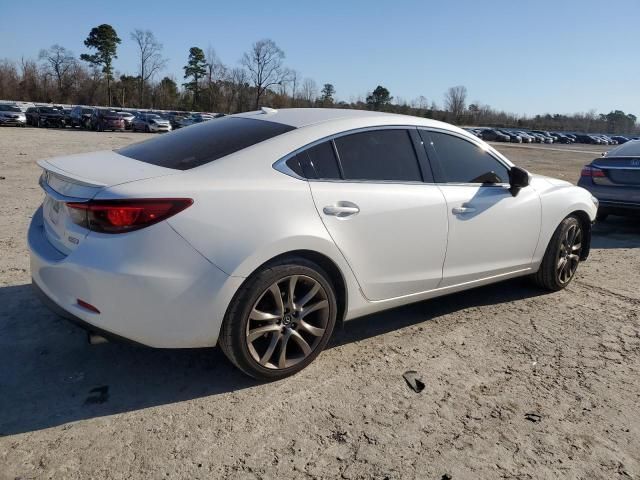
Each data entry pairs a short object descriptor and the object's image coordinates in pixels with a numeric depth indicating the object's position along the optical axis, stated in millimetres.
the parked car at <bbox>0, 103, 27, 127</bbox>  35375
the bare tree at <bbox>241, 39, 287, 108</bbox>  96938
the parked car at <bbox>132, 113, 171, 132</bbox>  39031
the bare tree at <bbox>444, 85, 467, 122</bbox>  131000
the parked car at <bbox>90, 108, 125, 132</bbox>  36625
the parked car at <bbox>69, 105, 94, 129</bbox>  38094
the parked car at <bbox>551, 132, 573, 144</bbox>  78188
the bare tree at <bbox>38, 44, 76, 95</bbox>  80688
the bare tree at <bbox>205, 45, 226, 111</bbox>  86875
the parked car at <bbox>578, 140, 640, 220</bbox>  7414
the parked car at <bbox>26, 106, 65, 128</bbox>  38188
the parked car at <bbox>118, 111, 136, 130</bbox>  38300
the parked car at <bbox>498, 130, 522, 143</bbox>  67256
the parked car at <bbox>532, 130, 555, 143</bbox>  73938
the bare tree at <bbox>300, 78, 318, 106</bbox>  104269
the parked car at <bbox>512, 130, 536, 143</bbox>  68938
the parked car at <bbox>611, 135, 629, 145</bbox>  82994
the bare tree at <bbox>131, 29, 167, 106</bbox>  86625
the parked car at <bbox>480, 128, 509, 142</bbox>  67125
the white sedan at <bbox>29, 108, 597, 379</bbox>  2543
